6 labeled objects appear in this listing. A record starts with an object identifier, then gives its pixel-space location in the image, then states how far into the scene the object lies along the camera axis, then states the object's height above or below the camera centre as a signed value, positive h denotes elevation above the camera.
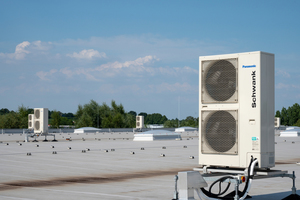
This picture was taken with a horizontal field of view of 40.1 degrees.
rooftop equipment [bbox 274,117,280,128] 90.51 -0.43
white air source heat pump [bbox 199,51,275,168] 8.85 +0.22
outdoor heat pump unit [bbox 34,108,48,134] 40.56 -0.14
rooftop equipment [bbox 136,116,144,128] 74.86 -0.33
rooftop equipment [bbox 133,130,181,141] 45.00 -1.82
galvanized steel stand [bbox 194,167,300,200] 8.69 -1.17
